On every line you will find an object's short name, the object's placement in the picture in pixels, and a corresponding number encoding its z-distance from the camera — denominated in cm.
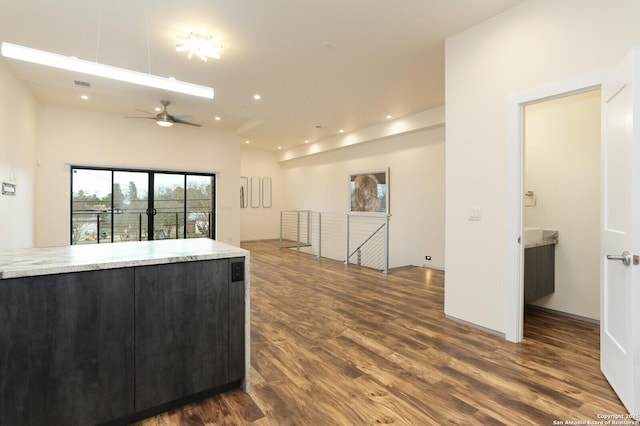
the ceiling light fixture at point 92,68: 196
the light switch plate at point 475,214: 316
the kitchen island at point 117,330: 152
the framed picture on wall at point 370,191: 750
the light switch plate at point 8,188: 407
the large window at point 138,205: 660
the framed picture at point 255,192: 1067
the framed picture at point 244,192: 1040
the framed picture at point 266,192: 1095
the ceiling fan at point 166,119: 503
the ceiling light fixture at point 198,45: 332
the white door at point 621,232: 183
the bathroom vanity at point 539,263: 331
